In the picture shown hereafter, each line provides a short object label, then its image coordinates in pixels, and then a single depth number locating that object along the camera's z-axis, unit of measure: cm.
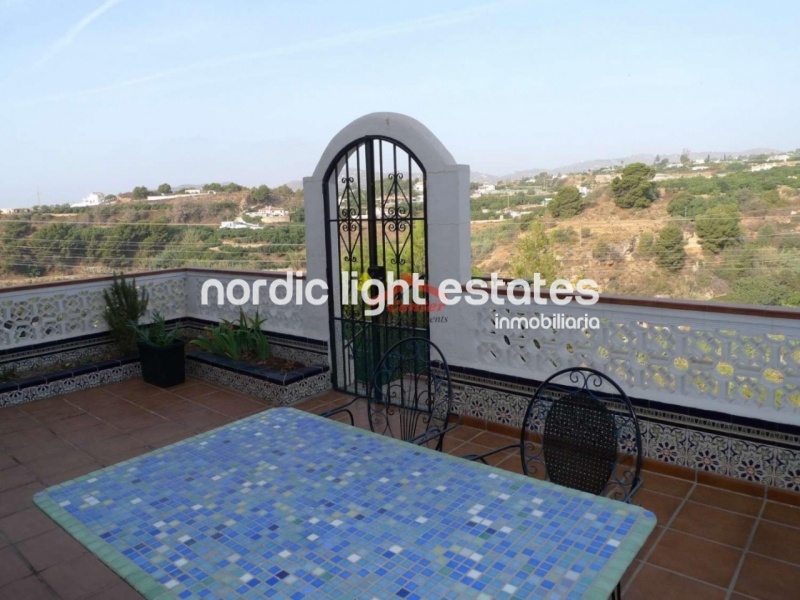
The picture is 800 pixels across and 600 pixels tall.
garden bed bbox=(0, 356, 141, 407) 504
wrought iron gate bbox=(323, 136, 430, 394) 446
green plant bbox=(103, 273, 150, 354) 578
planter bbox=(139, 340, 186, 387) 540
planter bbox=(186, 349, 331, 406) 489
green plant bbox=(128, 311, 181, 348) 548
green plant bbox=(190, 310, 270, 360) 551
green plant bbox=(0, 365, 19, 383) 520
